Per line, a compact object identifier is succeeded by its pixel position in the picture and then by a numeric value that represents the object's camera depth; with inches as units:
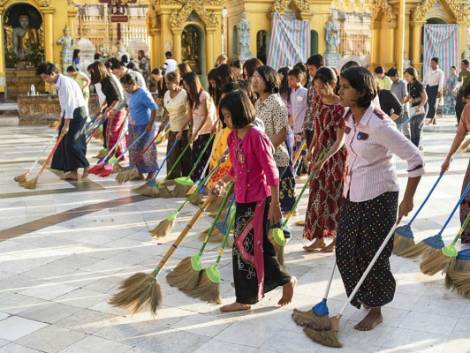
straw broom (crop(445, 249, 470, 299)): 182.5
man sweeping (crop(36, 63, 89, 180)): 338.6
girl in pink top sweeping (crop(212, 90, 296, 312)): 161.8
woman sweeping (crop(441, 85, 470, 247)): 211.8
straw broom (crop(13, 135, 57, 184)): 353.4
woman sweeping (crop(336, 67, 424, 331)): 146.6
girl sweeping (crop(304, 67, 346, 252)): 217.8
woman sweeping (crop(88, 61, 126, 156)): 381.4
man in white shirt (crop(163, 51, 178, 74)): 627.2
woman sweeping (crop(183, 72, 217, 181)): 292.7
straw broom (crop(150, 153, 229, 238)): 235.0
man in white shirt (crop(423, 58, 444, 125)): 655.1
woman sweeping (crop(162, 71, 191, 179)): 317.4
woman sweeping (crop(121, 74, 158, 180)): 343.3
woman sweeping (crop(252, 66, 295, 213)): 202.2
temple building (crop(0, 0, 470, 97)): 879.6
